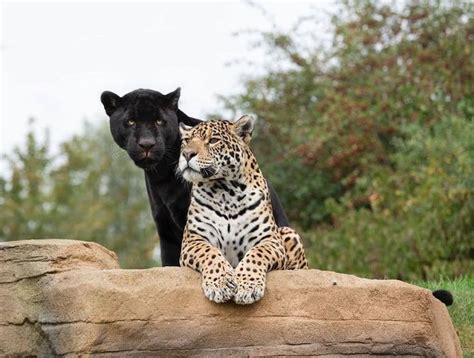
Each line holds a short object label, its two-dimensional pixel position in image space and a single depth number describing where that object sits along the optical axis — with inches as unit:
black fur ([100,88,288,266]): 642.8
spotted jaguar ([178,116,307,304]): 555.5
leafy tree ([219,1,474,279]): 1179.9
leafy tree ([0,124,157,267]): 2346.2
